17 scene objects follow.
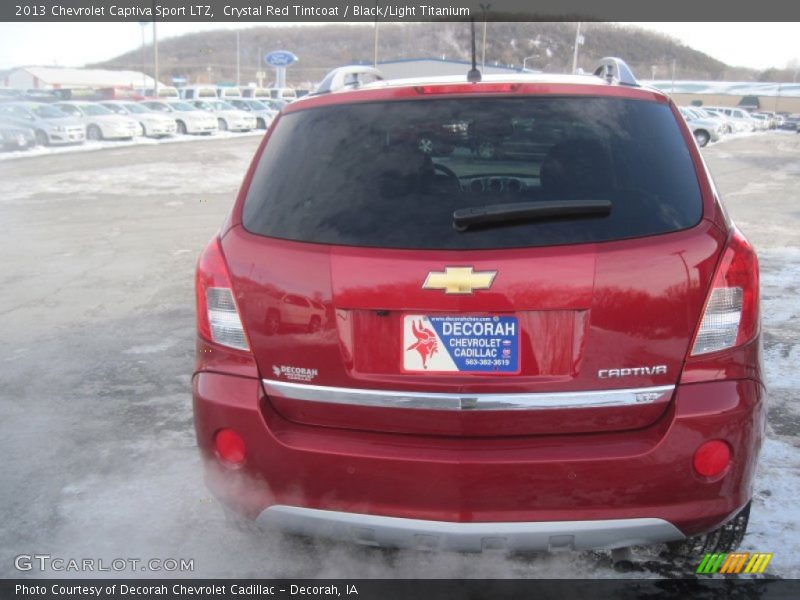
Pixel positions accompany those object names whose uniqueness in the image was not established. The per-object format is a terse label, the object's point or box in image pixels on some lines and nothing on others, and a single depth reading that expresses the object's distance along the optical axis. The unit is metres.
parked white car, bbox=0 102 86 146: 27.45
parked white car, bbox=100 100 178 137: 33.16
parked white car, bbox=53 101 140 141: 30.52
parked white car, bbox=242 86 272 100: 71.81
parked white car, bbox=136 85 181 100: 74.30
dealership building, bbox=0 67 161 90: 107.69
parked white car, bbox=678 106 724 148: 33.53
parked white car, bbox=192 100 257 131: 39.06
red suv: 2.38
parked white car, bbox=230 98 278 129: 41.59
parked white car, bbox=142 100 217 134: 36.22
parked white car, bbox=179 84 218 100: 56.06
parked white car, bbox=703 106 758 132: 54.91
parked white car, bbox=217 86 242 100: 73.30
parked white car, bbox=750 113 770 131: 60.94
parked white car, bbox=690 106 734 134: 49.06
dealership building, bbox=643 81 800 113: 101.94
